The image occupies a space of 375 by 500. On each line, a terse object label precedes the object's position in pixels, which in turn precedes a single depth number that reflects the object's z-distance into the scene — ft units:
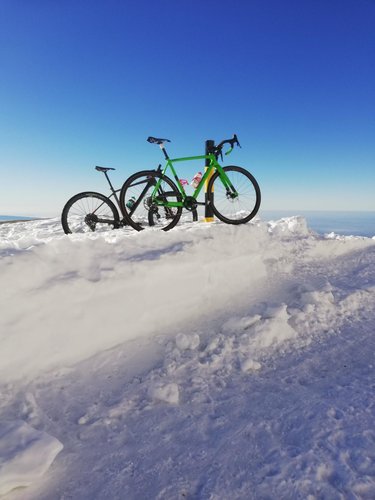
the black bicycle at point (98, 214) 20.28
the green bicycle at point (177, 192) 19.54
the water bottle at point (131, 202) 20.11
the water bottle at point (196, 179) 20.54
